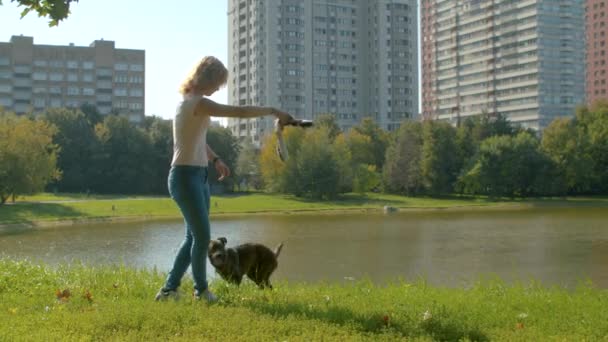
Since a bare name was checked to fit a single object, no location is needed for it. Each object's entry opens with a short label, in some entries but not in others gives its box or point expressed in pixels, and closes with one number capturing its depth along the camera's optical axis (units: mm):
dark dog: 6195
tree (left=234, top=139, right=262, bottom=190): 71125
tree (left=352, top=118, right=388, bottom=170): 76125
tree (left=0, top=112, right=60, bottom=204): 45312
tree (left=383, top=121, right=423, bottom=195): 67312
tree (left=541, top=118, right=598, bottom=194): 63969
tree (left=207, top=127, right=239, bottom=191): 69500
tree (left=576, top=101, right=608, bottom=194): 65812
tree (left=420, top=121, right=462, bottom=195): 66938
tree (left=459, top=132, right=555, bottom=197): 63250
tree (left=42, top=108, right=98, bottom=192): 66875
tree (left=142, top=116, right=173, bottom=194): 68938
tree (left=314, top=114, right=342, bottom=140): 74375
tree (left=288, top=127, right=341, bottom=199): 60156
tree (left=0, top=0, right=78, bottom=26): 5824
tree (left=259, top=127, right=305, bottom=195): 61281
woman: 5512
